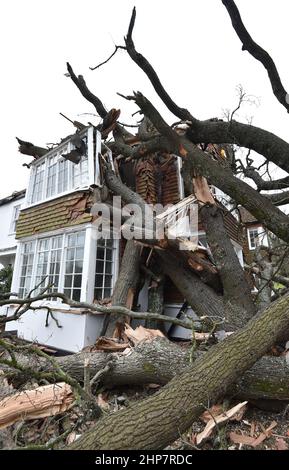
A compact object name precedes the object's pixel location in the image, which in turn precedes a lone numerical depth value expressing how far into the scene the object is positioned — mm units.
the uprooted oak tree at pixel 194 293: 2172
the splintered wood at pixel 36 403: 2885
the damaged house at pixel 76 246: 5637
